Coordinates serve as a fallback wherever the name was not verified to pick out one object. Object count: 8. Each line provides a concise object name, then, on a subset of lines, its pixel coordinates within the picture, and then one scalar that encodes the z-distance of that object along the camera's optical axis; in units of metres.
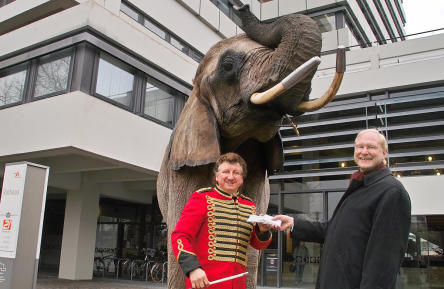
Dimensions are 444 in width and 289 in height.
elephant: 2.14
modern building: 9.55
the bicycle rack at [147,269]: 13.98
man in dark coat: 1.79
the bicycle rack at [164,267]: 13.54
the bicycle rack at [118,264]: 14.94
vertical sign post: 6.41
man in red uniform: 2.24
